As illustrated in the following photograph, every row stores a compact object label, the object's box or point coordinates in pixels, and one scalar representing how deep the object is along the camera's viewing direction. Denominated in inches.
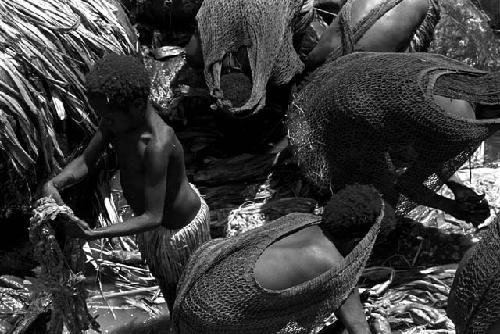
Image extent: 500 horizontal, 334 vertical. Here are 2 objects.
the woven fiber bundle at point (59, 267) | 143.9
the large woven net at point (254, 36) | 199.6
